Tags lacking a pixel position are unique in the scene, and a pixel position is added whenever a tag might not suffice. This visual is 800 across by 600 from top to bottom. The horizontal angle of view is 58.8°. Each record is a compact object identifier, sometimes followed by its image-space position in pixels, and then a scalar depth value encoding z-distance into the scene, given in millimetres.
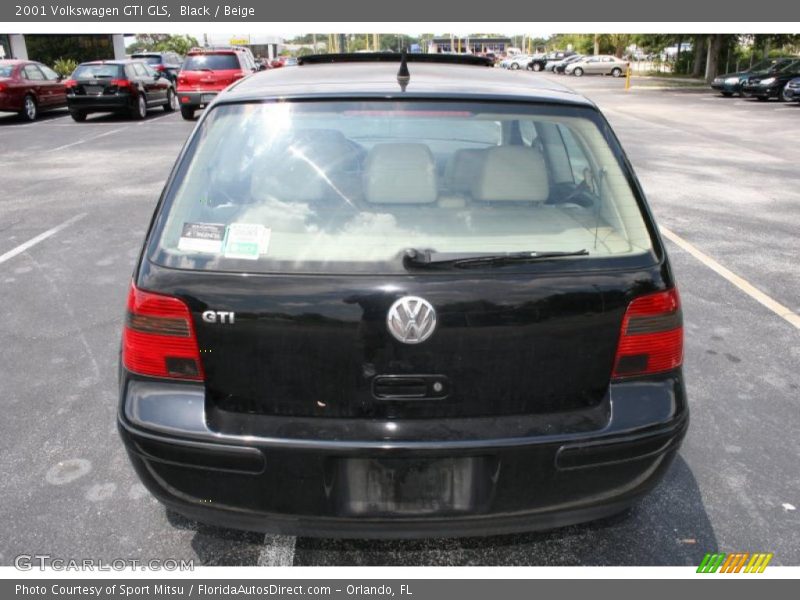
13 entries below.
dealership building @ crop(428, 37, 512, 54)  95562
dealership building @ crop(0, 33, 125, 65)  38625
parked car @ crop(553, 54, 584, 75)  54531
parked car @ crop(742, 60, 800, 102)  25734
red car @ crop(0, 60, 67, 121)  17484
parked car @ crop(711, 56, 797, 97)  26969
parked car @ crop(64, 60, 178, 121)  18344
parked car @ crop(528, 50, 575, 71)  61781
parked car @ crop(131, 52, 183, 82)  28281
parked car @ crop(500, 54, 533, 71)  63788
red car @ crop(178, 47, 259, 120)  18438
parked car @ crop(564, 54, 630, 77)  51469
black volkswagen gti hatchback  2139
